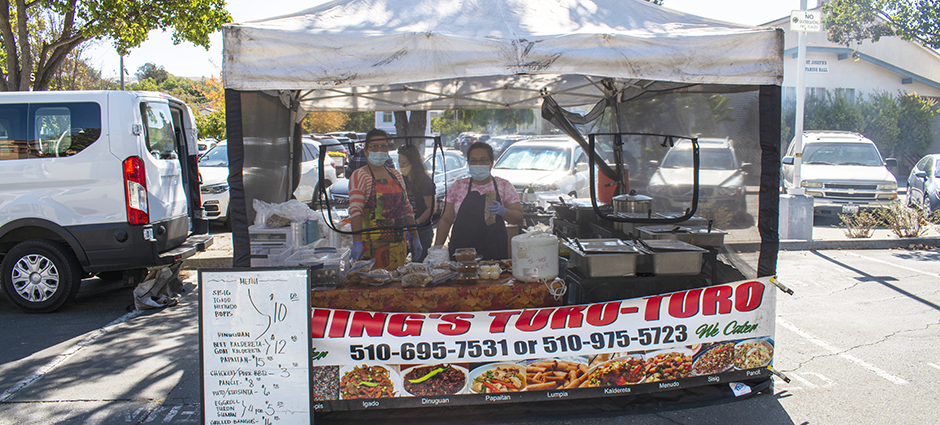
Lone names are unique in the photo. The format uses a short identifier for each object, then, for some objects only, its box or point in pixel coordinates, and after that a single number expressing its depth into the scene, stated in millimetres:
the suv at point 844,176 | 11312
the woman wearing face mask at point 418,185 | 4916
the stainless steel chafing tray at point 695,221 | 4383
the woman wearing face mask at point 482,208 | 4723
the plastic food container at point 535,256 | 3523
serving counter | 3457
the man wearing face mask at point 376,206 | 4582
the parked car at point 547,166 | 8453
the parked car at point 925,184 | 10895
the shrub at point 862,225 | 9305
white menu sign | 2852
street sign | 9016
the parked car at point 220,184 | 10031
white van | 5566
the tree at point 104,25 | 8484
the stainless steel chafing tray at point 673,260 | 3592
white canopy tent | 3186
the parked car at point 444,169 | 4945
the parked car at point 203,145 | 15439
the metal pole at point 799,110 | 9422
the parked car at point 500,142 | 6074
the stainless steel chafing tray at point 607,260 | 3490
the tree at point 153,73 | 67250
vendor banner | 3346
